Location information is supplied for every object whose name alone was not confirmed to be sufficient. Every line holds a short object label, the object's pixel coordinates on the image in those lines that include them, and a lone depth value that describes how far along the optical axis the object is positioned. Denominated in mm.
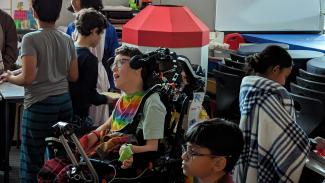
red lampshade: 3549
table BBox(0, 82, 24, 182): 3158
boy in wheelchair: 2414
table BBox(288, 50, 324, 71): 3342
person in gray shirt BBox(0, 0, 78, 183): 2592
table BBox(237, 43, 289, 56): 3862
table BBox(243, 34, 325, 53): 4910
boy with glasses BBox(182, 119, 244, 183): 1823
